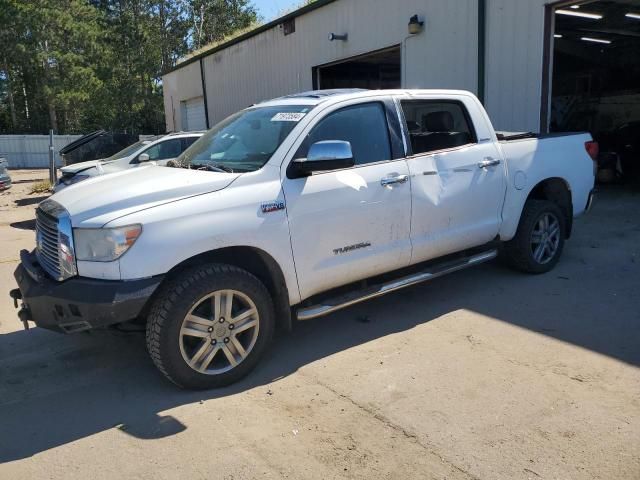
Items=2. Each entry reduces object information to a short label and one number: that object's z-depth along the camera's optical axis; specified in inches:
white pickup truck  134.2
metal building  357.1
